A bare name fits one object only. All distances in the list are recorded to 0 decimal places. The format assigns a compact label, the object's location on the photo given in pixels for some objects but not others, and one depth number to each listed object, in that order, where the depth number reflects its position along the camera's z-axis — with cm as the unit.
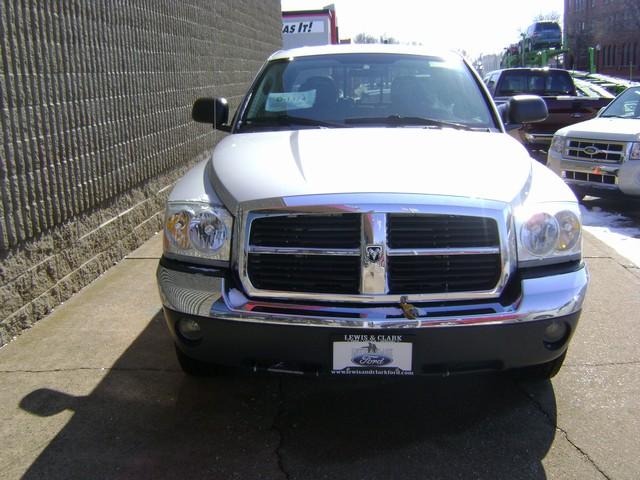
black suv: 3712
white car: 815
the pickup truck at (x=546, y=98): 1195
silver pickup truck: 285
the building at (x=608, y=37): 5462
